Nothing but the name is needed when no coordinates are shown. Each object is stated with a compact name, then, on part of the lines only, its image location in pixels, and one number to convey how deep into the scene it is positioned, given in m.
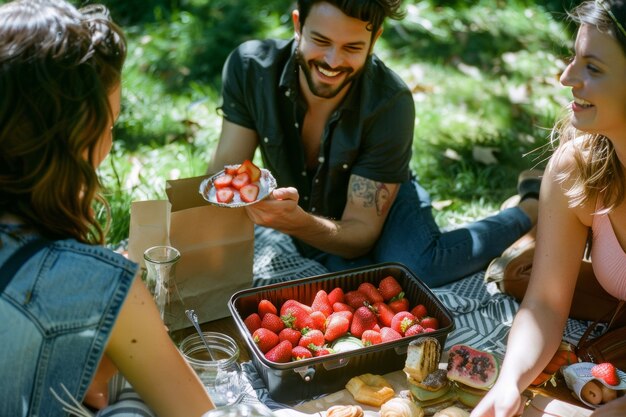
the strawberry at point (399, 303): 2.13
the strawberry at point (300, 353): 1.91
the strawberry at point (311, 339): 1.95
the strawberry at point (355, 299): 2.14
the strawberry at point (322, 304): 2.11
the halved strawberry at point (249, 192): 2.18
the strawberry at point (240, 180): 2.22
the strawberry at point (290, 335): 1.96
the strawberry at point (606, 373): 1.91
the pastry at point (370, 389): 1.90
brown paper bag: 2.09
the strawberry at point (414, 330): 1.96
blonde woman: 1.77
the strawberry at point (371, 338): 1.98
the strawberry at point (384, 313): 2.09
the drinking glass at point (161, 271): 1.97
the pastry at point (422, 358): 1.83
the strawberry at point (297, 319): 2.03
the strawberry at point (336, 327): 2.02
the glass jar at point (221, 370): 1.88
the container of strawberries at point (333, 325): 1.89
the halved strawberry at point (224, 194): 2.16
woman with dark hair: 1.31
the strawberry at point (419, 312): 2.09
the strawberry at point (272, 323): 2.00
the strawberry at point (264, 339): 1.94
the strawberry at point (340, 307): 2.10
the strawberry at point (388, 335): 1.97
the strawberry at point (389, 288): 2.19
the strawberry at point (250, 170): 2.26
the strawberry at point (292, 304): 2.08
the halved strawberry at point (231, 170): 2.26
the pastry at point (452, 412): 1.78
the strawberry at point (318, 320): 2.06
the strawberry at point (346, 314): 2.06
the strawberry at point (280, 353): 1.89
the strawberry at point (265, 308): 2.07
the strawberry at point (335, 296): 2.15
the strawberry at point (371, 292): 2.16
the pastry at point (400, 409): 1.79
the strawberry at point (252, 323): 2.00
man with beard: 2.47
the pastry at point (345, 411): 1.79
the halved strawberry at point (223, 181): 2.20
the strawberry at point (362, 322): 2.04
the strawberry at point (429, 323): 2.02
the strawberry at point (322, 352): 1.93
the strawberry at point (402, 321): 2.01
